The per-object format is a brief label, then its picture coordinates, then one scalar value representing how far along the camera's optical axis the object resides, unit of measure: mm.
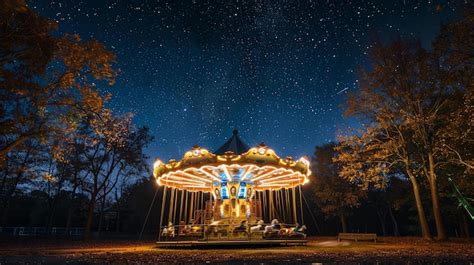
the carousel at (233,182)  14188
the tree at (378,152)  17922
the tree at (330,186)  30594
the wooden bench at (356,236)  17547
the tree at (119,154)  24812
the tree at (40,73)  9594
